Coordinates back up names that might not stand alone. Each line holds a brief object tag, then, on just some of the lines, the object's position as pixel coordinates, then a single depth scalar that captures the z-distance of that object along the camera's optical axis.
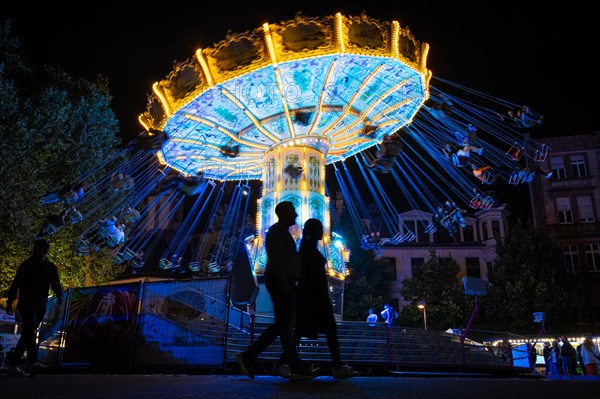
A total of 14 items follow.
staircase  10.23
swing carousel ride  14.81
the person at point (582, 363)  16.41
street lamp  32.18
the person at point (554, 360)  18.03
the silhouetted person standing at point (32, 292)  7.04
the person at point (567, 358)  16.00
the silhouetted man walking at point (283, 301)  5.46
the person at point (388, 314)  18.61
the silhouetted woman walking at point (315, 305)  5.59
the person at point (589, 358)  15.40
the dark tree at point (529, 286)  31.27
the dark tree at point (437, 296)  33.75
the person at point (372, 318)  18.50
